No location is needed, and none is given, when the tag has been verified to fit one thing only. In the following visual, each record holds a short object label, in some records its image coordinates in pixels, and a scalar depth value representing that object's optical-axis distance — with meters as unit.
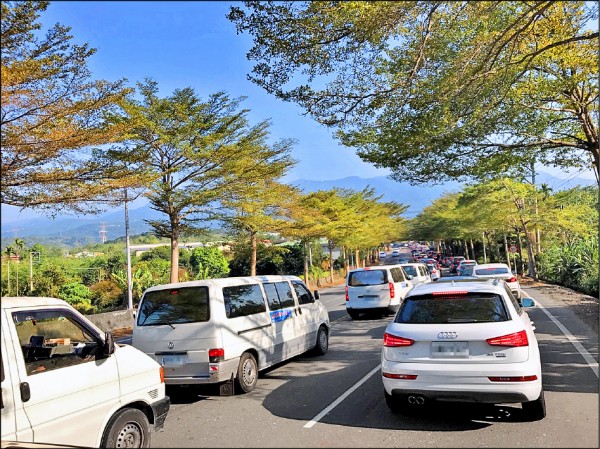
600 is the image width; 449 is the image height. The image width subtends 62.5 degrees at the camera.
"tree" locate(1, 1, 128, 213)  8.91
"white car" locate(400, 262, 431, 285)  19.87
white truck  3.82
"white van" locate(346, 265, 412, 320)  15.51
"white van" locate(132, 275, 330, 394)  6.96
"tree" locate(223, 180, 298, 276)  20.33
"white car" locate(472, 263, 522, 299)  17.83
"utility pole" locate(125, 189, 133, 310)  18.88
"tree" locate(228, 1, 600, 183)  7.05
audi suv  5.09
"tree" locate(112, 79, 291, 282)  16.31
